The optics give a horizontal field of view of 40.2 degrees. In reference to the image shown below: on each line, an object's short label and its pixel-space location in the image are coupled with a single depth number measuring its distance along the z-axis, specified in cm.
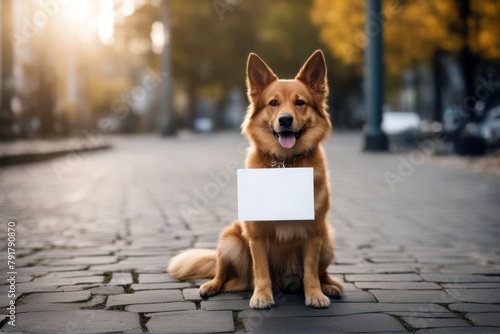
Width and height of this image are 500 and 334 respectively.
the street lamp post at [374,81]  2006
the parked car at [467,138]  1925
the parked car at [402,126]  2853
